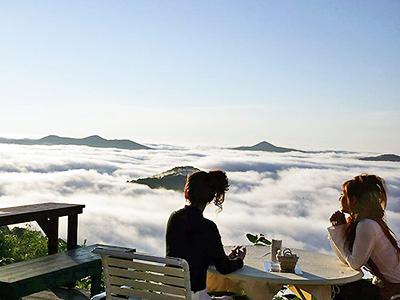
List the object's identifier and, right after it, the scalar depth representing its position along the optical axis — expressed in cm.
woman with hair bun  308
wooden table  479
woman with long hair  327
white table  319
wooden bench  362
